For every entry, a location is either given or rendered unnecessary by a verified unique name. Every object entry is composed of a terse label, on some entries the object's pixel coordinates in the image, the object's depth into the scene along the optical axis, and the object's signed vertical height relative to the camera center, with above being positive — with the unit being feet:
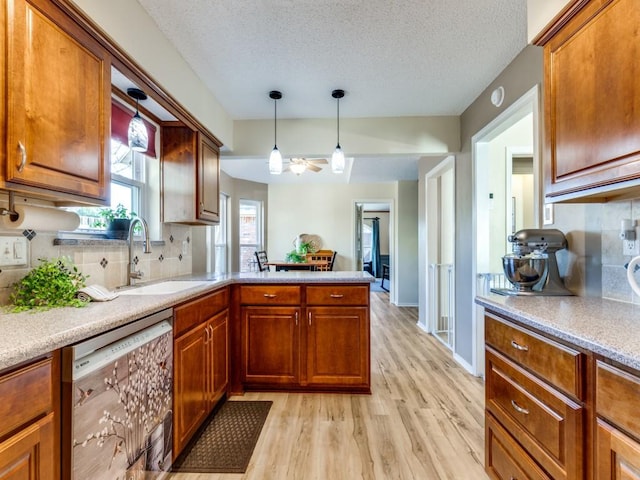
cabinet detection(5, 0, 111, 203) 3.64 +1.73
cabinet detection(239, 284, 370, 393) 8.47 -2.41
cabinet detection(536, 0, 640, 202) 3.76 +1.80
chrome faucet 6.94 -0.16
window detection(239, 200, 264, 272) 22.41 +0.62
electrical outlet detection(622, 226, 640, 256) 4.70 -0.07
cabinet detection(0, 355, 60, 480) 2.69 -1.61
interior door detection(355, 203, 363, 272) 23.66 +0.29
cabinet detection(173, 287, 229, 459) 5.70 -2.41
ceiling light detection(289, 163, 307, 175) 15.70 +3.55
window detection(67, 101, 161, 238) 6.74 +1.49
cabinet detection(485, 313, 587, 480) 3.42 -2.00
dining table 19.35 -1.51
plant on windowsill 6.84 +0.35
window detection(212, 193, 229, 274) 18.91 -0.13
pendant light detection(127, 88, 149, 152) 6.25 +2.03
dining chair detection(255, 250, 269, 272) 20.53 -1.19
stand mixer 5.71 -0.39
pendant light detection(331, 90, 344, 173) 8.70 +2.21
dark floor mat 5.85 -3.97
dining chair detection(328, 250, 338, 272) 21.71 -1.33
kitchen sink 6.63 -1.01
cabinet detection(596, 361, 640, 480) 2.77 -1.62
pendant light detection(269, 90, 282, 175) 8.68 +2.20
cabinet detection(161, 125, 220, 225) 8.64 +1.73
